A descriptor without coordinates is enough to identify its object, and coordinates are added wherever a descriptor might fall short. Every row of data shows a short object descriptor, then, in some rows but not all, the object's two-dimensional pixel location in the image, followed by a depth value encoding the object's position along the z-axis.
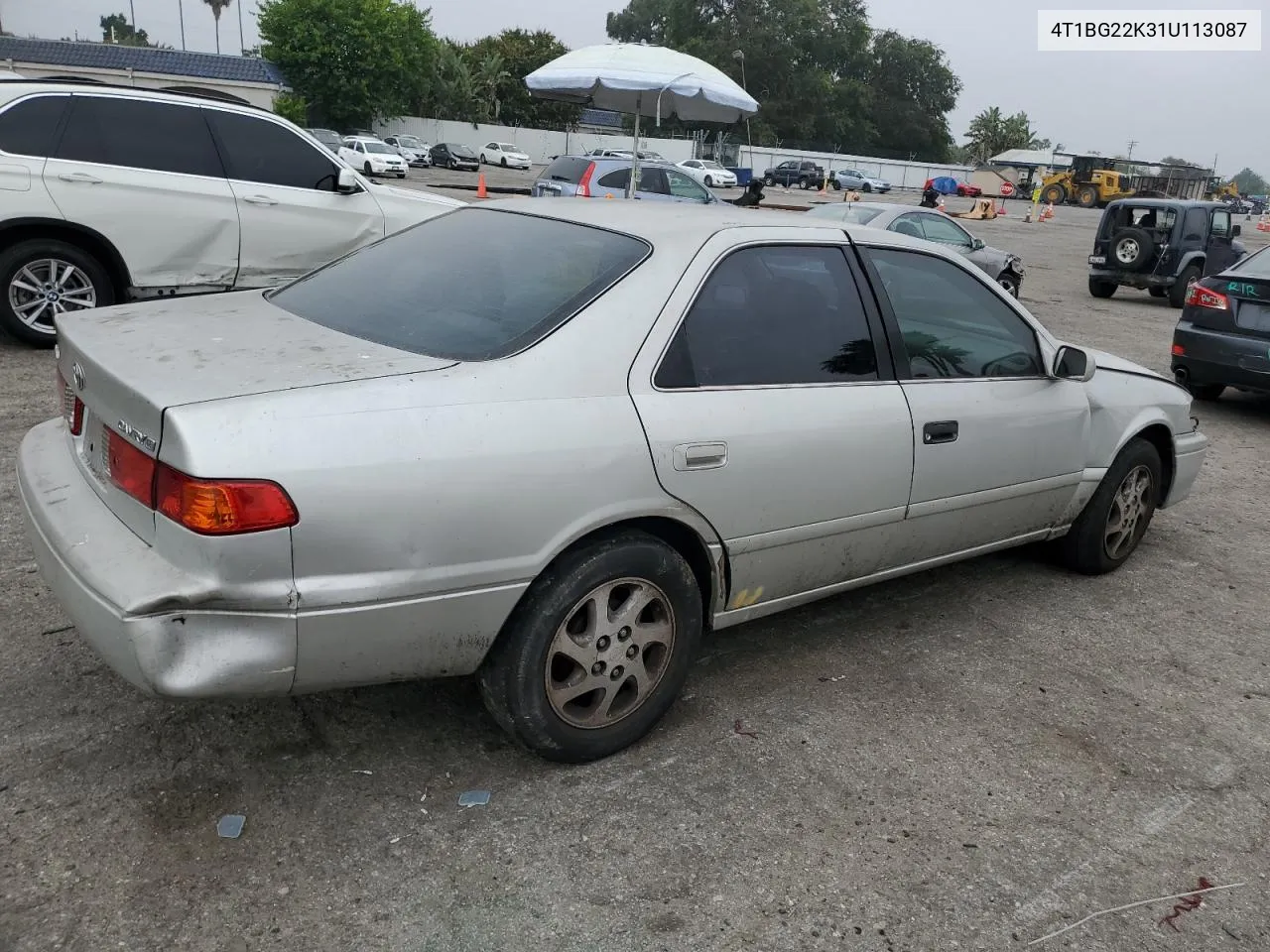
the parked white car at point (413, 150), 46.38
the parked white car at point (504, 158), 51.25
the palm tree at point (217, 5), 115.41
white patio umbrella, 11.91
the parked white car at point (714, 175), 45.56
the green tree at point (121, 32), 111.20
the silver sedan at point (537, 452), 2.28
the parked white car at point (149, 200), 6.66
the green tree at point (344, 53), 50.03
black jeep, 15.63
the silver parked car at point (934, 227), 11.34
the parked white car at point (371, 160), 36.28
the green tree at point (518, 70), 63.88
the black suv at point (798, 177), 56.62
